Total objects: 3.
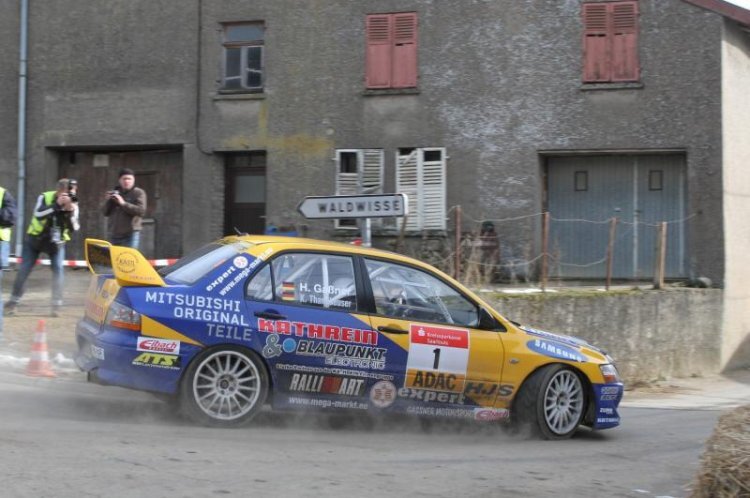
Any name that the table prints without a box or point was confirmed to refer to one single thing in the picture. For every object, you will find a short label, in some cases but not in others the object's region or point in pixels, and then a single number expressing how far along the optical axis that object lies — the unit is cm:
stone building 1598
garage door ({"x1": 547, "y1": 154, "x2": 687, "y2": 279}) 1641
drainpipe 1833
